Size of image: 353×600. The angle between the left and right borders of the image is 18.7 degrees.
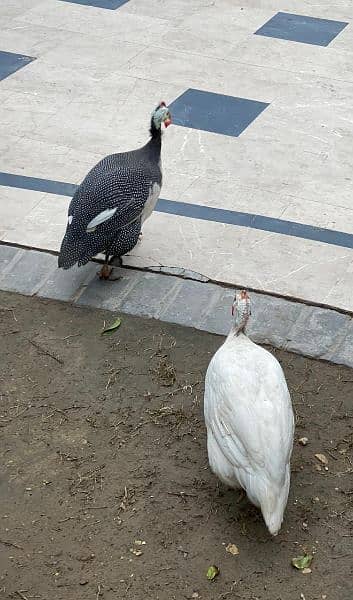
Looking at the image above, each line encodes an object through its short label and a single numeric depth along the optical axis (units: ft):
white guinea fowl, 13.88
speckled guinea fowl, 19.19
